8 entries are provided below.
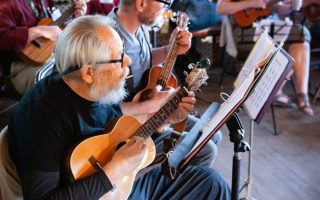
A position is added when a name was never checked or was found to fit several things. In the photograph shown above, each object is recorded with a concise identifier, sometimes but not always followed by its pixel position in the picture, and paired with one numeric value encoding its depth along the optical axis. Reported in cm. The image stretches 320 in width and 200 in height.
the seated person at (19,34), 228
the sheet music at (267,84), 159
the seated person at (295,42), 323
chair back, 120
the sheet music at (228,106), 124
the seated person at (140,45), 179
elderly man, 113
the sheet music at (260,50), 167
